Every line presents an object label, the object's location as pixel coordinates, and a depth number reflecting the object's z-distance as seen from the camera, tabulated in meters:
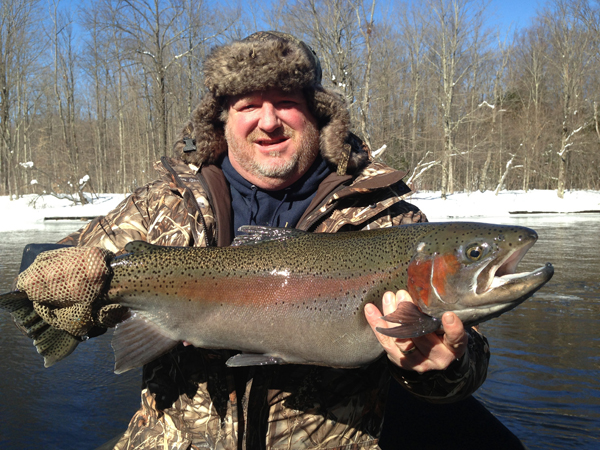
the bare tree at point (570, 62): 31.91
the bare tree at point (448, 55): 29.47
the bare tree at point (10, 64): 25.88
